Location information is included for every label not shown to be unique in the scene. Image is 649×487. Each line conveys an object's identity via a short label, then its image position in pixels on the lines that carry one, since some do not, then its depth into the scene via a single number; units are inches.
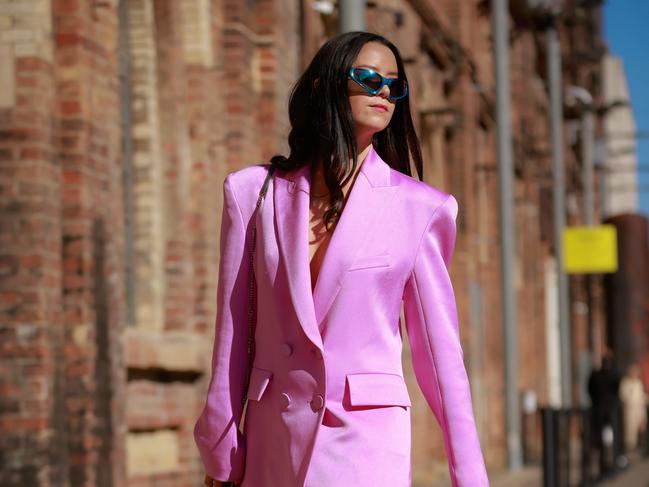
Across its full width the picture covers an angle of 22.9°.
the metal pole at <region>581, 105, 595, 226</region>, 1219.9
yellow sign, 1035.9
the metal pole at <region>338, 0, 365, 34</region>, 339.9
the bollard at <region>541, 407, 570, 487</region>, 459.5
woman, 146.6
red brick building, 332.2
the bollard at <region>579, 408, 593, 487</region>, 618.2
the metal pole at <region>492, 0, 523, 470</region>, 732.7
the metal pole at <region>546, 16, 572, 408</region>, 913.5
